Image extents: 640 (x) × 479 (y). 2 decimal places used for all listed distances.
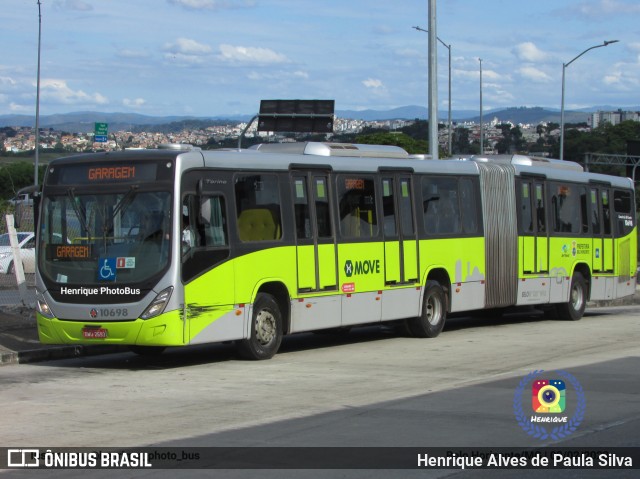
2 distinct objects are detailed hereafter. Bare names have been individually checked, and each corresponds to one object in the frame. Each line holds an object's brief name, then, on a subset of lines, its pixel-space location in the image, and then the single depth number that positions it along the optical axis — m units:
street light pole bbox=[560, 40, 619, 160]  45.53
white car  26.73
